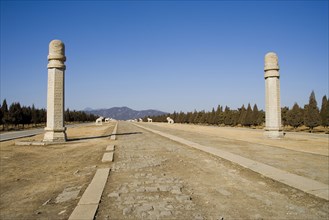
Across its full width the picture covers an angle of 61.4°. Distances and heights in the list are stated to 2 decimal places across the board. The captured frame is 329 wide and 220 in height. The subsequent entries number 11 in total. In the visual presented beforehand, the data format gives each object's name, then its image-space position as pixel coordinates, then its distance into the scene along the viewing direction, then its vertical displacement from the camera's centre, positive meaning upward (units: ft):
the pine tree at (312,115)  129.03 +2.22
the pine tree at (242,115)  188.42 +3.56
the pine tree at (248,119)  182.60 +0.68
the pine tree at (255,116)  181.12 +2.61
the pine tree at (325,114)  123.85 +2.61
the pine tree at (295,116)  142.92 +1.94
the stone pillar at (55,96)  62.64 +5.57
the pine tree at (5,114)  150.92 +3.95
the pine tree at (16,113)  156.56 +4.63
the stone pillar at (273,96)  72.95 +6.33
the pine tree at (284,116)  160.22 +2.24
